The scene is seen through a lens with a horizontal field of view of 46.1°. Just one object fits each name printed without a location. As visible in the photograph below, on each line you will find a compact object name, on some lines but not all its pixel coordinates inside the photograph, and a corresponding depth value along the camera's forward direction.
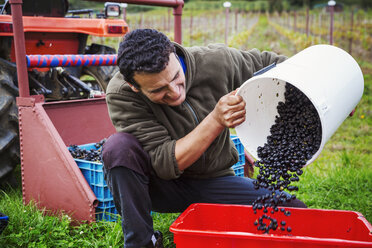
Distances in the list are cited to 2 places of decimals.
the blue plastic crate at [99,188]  2.30
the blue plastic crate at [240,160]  2.85
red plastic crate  1.46
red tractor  3.48
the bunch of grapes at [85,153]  2.59
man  1.70
